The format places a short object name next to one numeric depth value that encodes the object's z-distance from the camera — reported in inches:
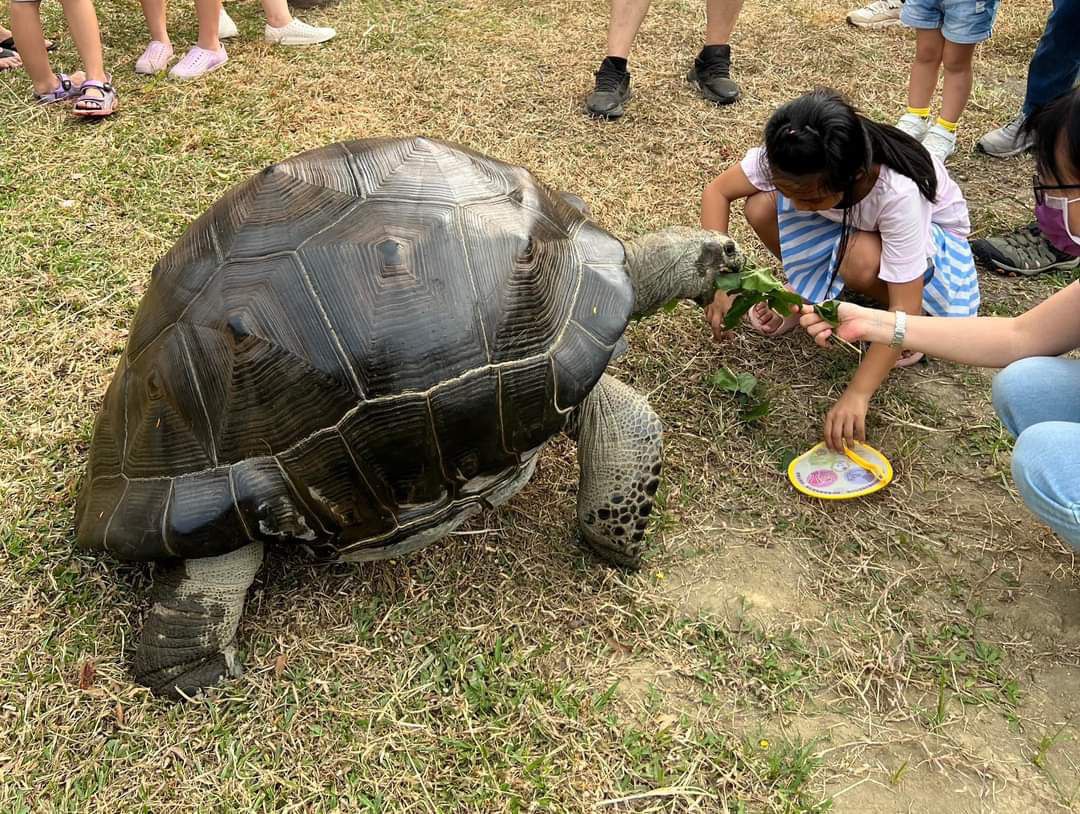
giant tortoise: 77.0
